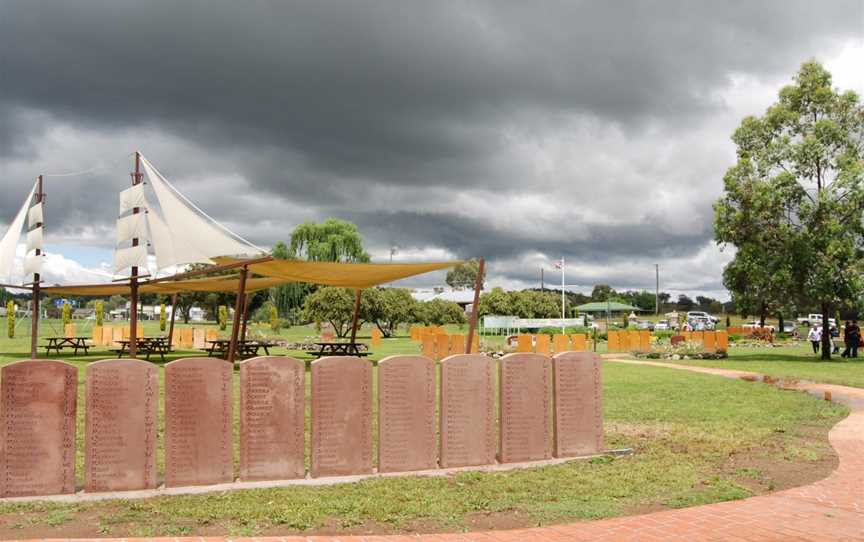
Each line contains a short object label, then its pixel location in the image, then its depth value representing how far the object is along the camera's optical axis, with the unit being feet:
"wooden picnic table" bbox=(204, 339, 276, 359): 72.38
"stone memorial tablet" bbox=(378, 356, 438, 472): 21.86
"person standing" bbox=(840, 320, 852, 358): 88.33
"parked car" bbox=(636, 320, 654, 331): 174.60
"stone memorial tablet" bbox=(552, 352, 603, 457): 24.61
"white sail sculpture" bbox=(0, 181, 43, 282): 68.33
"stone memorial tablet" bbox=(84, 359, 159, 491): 19.31
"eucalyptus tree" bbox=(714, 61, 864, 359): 79.46
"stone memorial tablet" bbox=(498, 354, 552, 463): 23.65
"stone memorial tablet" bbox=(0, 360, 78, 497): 18.79
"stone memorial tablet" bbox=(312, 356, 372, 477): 21.13
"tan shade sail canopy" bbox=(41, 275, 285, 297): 67.36
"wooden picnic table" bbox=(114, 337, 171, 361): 77.04
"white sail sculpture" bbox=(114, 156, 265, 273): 50.62
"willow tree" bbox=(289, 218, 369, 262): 172.26
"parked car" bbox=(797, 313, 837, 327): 202.59
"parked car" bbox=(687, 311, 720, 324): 206.49
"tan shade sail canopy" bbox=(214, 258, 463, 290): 49.80
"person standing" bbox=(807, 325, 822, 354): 92.17
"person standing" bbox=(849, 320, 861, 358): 88.12
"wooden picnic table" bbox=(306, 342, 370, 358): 63.82
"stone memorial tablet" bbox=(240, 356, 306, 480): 20.61
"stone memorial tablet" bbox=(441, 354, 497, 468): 22.77
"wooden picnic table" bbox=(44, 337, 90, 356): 77.43
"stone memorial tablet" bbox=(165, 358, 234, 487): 19.98
